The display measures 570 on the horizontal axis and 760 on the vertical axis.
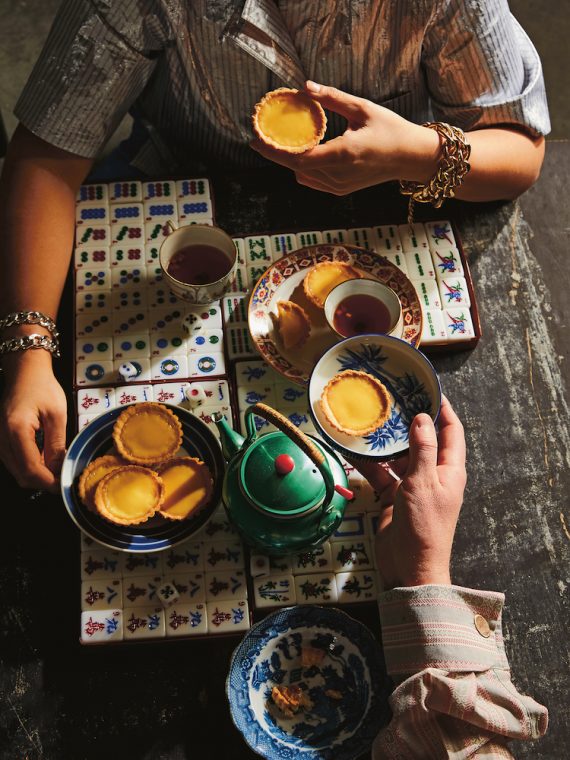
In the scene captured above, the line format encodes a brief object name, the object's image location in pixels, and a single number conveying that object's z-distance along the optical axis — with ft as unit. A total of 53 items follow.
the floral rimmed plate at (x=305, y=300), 5.47
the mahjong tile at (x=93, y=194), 6.12
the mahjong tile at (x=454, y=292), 5.83
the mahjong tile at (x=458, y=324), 5.71
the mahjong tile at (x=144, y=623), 4.83
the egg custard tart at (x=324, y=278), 5.51
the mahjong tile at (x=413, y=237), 6.04
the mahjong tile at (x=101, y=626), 4.80
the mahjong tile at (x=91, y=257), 5.93
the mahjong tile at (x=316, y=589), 4.97
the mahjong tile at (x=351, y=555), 5.05
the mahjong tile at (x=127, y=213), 6.07
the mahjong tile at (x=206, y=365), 5.60
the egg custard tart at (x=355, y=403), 4.94
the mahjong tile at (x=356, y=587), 4.97
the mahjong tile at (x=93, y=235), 6.00
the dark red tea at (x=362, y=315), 5.41
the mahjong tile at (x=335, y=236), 6.07
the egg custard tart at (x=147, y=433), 5.04
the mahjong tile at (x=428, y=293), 5.82
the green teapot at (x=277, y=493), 4.57
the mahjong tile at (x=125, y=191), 6.13
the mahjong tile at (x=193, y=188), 6.18
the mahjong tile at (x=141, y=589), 4.92
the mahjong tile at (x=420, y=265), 5.93
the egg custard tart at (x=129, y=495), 4.82
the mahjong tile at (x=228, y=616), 4.88
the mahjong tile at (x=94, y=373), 5.54
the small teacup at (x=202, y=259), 5.50
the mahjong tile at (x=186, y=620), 4.86
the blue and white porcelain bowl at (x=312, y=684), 4.49
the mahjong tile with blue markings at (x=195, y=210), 6.09
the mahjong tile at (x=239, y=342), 5.64
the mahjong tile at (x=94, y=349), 5.61
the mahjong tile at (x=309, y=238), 6.03
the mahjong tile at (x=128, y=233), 6.01
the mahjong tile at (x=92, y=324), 5.69
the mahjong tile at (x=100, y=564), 4.97
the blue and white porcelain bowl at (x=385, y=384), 4.95
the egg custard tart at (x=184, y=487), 4.92
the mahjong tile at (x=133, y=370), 5.51
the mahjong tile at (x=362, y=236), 6.05
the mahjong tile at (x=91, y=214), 6.06
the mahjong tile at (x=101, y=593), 4.89
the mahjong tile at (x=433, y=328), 5.68
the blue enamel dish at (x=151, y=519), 4.91
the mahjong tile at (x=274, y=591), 4.97
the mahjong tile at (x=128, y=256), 5.93
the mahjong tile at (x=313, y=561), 5.05
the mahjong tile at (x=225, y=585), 4.96
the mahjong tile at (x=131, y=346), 5.63
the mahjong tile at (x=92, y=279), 5.85
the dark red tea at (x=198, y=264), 5.63
